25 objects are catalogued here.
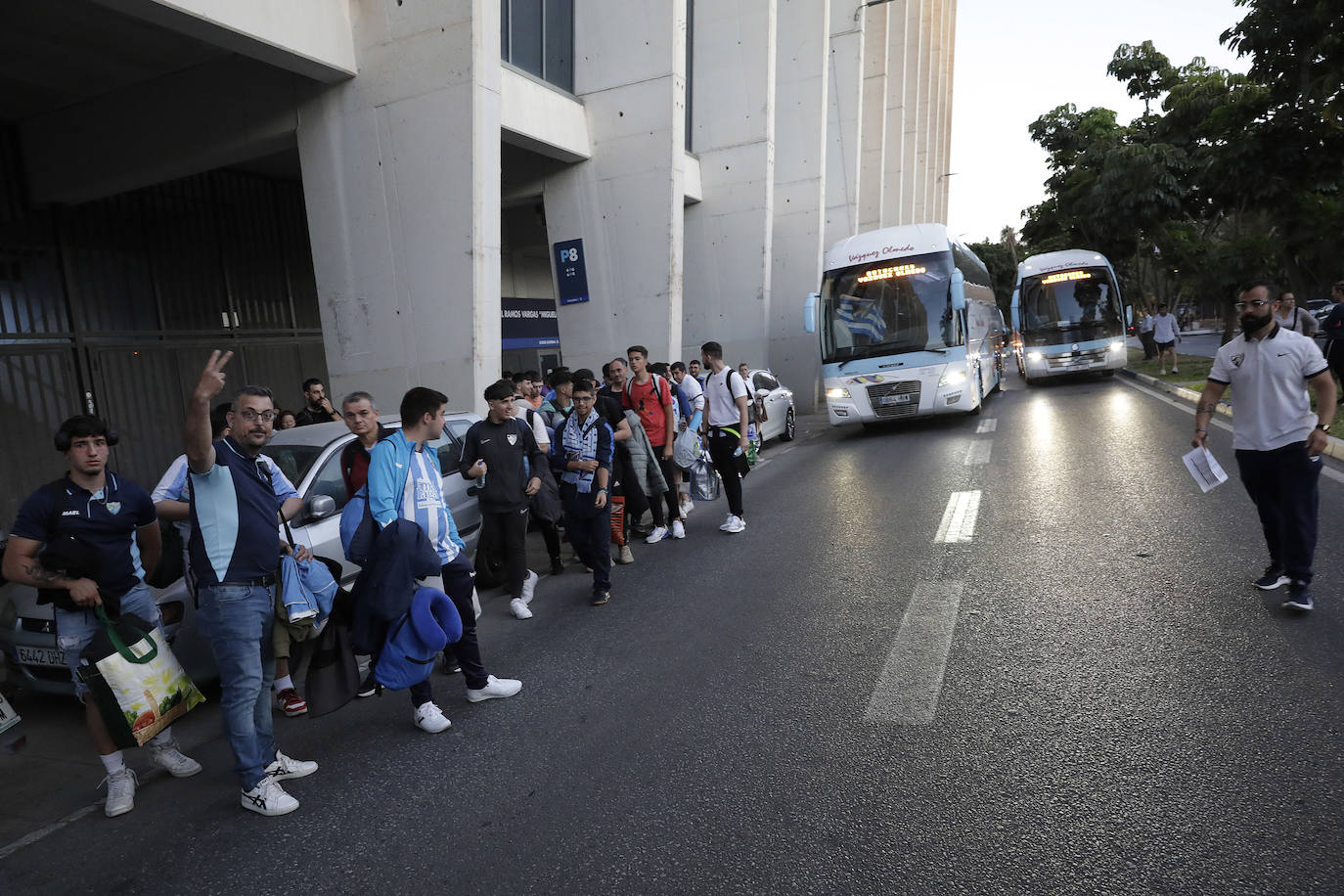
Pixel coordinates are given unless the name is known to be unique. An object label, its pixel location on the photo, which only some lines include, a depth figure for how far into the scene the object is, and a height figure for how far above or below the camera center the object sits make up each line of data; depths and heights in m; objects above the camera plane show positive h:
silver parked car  4.99 -1.68
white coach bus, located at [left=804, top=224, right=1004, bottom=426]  14.07 -0.45
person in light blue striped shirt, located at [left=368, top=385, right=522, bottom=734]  4.04 -0.92
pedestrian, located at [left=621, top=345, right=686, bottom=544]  8.08 -0.93
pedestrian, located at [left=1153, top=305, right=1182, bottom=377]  21.52 -1.07
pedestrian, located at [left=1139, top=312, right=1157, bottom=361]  27.09 -1.54
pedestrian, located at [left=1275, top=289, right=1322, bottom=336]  10.64 -0.39
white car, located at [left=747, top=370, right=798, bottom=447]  15.44 -2.01
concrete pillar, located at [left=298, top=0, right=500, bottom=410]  10.56 +1.52
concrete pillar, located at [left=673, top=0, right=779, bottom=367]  20.02 +2.99
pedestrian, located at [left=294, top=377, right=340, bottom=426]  8.88 -0.94
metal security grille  11.46 +0.28
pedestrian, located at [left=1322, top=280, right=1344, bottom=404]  10.62 -0.62
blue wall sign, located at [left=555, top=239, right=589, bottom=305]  16.19 +0.75
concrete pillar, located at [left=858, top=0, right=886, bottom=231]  32.53 +6.55
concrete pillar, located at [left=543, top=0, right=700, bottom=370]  15.36 +2.38
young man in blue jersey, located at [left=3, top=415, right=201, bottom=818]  3.65 -0.96
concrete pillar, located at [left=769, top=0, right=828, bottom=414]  22.38 +3.21
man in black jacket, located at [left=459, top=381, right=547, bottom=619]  6.12 -1.23
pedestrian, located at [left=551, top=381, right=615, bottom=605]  6.36 -1.32
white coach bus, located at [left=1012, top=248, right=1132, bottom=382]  20.70 -0.54
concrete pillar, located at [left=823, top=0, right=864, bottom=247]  27.36 +5.95
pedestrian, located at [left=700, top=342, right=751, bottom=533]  8.38 -1.23
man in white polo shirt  4.64 -0.80
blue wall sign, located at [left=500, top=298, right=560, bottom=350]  21.83 -0.31
